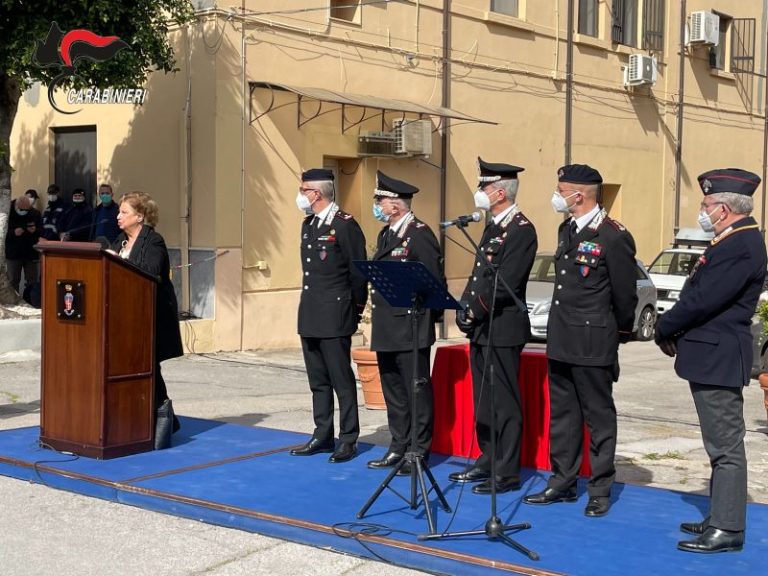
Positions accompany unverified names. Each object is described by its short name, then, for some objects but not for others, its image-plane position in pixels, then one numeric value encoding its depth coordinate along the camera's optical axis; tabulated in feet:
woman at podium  26.89
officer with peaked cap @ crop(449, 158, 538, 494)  22.43
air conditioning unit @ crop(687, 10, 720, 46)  81.71
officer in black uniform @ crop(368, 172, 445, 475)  24.30
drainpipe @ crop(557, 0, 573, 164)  72.90
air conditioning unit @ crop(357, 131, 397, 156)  59.52
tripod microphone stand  18.90
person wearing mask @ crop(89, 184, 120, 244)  53.42
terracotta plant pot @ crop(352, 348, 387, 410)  33.91
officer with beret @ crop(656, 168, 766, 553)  18.85
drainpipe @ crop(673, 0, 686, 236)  82.71
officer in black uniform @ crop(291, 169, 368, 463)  25.85
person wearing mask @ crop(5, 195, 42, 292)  55.88
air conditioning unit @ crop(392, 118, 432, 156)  60.34
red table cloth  24.82
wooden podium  25.46
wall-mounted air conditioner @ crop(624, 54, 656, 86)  76.69
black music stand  20.10
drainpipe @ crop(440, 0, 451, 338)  64.13
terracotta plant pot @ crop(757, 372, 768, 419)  31.48
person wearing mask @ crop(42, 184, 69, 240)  57.19
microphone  18.79
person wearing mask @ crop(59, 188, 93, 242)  55.42
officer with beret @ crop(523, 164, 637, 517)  21.07
